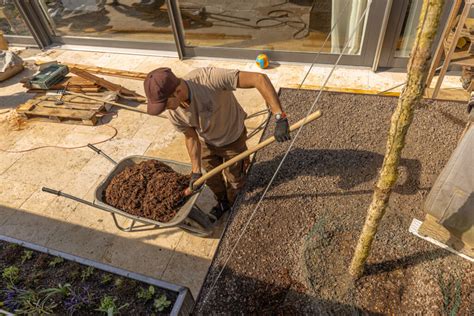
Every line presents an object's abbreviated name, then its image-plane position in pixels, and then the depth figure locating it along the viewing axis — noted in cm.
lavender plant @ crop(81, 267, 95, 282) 337
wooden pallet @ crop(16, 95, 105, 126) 610
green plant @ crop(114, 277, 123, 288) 329
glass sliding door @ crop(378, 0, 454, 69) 564
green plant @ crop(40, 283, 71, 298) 315
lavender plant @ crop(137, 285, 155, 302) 314
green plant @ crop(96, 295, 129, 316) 299
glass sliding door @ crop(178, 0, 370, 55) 648
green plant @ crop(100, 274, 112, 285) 332
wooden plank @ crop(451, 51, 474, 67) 541
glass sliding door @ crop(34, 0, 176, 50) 780
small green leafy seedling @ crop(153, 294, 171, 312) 304
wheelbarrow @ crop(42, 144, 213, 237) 333
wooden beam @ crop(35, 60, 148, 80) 714
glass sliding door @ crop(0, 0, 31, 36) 828
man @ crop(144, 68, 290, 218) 294
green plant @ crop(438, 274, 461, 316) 310
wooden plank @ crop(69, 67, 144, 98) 642
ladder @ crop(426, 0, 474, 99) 461
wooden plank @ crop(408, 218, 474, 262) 350
